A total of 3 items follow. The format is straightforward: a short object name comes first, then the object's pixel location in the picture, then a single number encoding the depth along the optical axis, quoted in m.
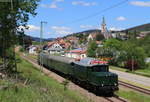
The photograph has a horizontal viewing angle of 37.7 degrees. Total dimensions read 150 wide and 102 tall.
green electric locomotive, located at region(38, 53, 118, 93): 18.81
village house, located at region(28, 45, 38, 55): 125.25
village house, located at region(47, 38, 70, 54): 108.46
